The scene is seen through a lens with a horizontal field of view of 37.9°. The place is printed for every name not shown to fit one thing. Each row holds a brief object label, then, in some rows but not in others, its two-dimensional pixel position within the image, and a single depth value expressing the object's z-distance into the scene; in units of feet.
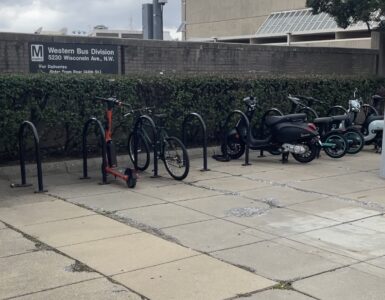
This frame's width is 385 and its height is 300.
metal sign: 34.76
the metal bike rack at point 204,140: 30.91
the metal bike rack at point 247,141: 33.15
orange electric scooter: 27.91
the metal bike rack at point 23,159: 25.69
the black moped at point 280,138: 33.04
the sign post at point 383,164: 29.35
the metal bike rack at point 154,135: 28.66
